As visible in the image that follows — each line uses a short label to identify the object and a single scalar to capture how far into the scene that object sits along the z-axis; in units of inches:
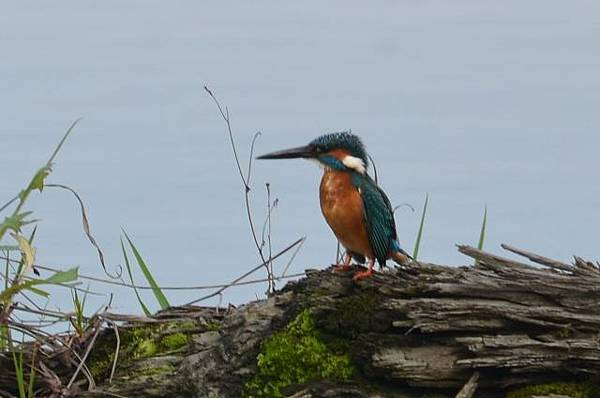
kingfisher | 489.4
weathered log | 404.2
